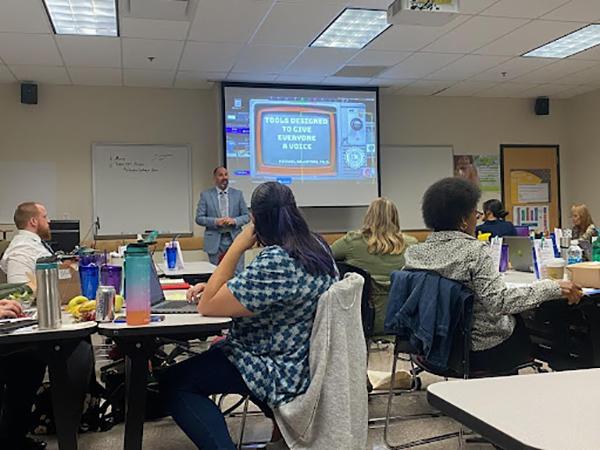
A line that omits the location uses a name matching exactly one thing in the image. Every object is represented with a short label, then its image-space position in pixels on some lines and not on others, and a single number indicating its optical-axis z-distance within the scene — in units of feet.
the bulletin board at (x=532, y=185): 24.53
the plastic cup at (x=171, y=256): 12.62
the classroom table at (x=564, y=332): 8.64
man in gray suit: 18.26
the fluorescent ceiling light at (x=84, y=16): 13.50
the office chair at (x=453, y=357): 7.41
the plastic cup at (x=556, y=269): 8.70
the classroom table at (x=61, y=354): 5.74
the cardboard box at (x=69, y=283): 8.05
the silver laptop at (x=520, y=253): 10.49
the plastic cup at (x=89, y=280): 7.68
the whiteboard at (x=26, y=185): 19.79
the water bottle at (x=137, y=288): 6.07
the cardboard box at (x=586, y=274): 7.92
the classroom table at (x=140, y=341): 5.93
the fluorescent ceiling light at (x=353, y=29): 14.62
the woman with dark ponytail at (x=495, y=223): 15.72
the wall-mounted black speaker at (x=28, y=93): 19.56
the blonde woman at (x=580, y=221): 16.80
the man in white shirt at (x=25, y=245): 10.66
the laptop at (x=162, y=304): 6.84
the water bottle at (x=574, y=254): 9.83
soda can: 6.32
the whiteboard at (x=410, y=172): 23.16
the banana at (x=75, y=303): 6.80
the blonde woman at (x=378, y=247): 10.59
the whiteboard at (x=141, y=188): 20.54
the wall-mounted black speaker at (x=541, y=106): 24.57
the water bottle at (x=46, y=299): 5.91
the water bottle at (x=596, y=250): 9.32
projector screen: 20.42
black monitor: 17.07
